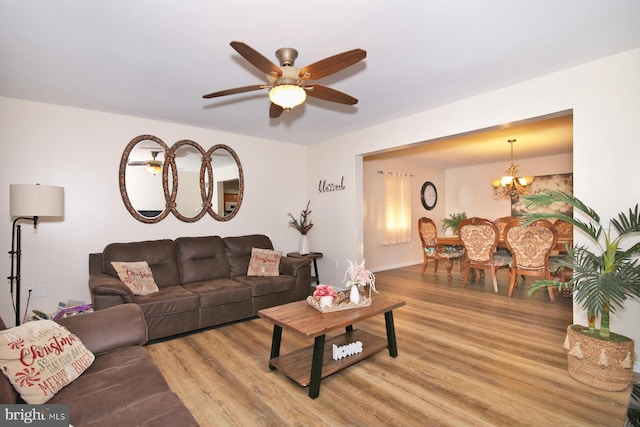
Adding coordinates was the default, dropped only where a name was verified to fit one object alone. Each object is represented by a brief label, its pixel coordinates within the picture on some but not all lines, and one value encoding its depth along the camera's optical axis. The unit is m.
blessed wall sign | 4.95
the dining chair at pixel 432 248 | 5.69
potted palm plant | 2.09
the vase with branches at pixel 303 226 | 5.11
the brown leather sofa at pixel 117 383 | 1.26
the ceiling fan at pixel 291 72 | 1.89
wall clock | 7.76
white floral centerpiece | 2.51
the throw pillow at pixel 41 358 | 1.35
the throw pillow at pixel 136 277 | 3.17
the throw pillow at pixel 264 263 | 4.09
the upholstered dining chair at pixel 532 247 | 4.13
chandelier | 5.75
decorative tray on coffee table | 2.42
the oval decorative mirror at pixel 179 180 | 3.92
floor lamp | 2.73
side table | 4.86
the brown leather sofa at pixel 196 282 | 3.02
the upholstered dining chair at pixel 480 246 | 4.69
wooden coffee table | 2.11
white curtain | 6.60
